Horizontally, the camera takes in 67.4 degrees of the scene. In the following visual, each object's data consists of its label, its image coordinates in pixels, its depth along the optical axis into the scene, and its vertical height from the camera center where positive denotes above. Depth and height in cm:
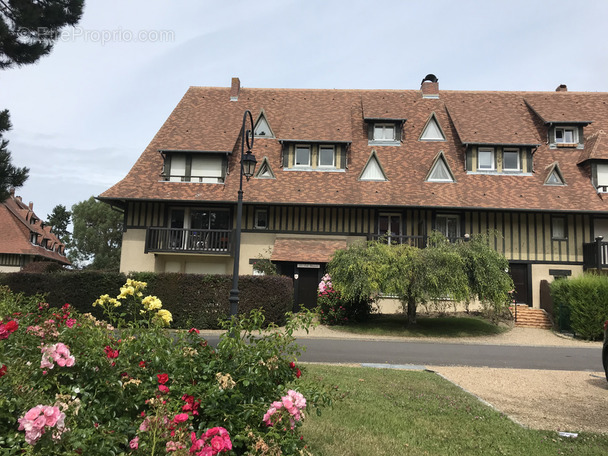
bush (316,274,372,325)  1884 -130
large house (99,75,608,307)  2205 +434
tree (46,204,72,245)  7394 +708
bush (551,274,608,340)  1731 -72
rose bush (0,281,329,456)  254 -81
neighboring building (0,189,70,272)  3853 +198
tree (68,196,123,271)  4731 +331
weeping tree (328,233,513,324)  1672 +18
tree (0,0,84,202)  1269 +658
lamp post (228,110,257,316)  1143 +255
